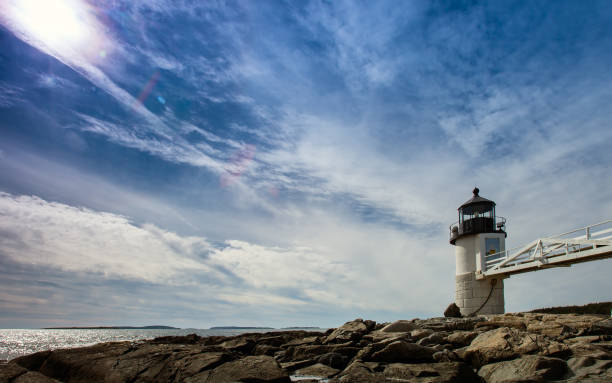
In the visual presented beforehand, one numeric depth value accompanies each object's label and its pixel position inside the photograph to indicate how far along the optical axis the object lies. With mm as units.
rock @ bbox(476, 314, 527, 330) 14391
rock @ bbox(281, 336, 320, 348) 13789
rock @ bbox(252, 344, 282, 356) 13453
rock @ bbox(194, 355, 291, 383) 8172
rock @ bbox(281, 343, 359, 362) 11469
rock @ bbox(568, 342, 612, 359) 8501
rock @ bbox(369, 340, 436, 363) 9711
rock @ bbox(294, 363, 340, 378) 9563
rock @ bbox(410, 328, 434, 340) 12910
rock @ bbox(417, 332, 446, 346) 11735
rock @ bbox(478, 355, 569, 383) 7672
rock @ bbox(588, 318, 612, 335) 11930
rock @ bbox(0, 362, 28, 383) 9578
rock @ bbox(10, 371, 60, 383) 9393
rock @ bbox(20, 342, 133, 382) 10047
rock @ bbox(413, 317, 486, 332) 15954
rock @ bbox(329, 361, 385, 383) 8219
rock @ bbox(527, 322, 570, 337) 11837
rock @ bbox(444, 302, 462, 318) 21656
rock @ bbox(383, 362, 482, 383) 8172
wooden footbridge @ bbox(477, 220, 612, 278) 15398
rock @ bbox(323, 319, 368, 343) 13375
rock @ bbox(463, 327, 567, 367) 8867
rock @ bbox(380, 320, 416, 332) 15155
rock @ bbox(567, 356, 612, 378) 7851
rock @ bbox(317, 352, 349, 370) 10391
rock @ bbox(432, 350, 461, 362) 9461
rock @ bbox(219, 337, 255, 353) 14172
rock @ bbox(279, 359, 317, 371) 10529
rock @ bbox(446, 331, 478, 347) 11352
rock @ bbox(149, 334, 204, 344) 18422
